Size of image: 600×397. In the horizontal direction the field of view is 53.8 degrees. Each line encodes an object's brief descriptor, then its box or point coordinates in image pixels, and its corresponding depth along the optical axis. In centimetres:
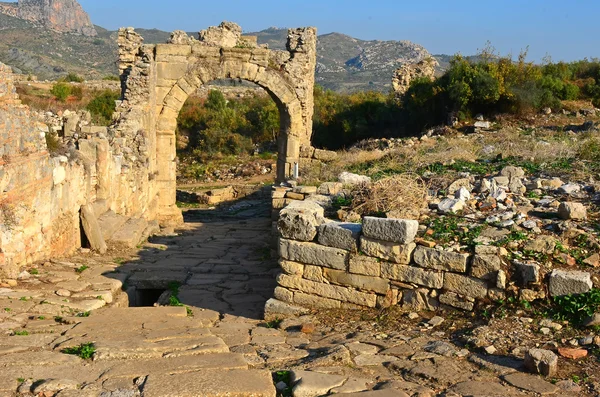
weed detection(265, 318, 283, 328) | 547
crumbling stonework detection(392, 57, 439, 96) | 2550
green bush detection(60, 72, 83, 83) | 3506
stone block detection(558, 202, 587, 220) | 572
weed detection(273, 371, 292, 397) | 370
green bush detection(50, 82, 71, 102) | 2920
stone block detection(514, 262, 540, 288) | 476
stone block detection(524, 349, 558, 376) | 388
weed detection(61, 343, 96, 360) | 407
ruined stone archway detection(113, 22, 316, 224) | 1315
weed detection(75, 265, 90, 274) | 693
